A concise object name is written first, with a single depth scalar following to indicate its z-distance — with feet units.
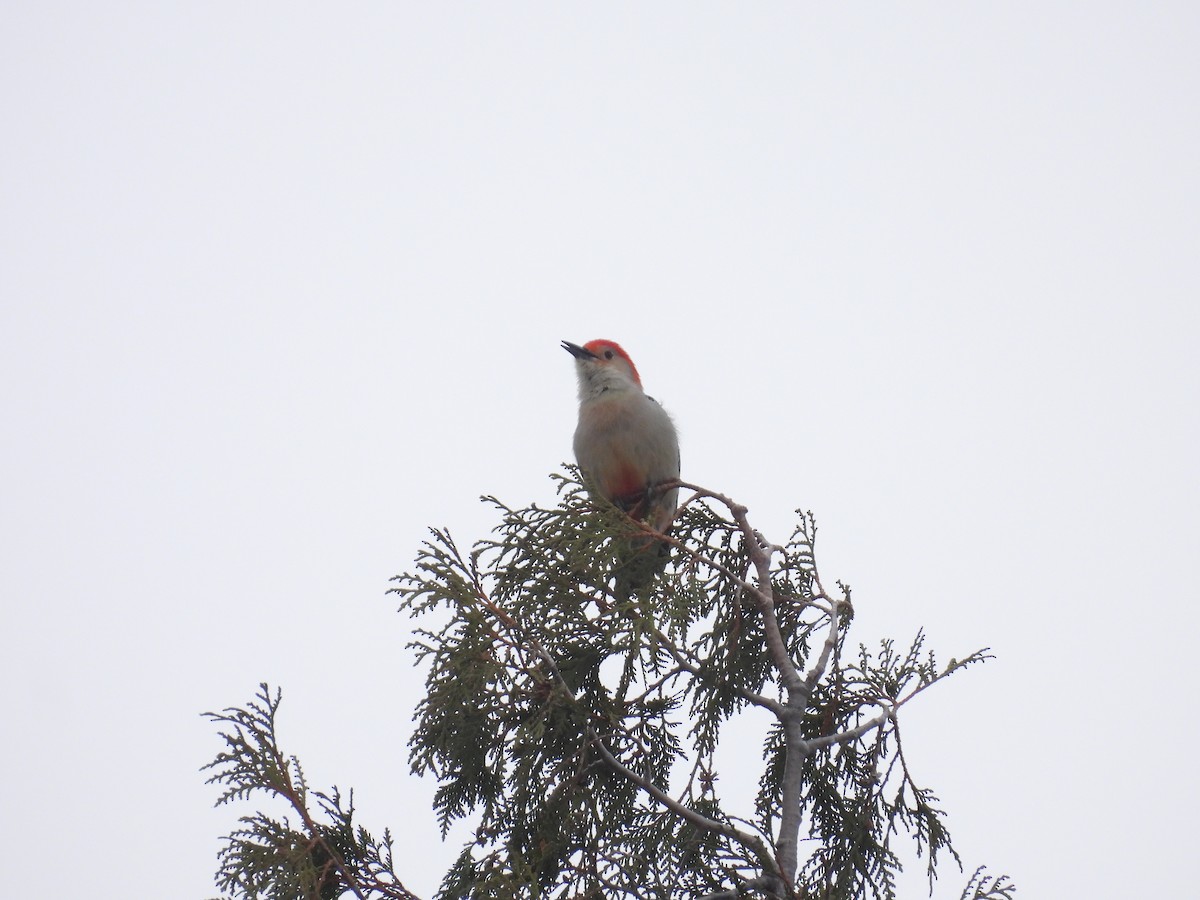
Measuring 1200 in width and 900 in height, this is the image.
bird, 41.09
